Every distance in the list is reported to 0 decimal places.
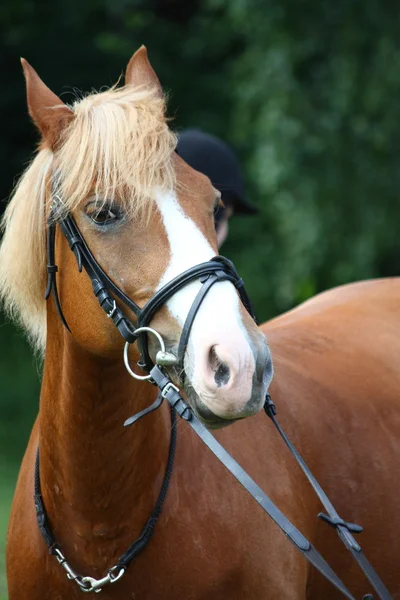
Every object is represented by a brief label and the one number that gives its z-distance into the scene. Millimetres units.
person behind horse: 9211
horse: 4371
